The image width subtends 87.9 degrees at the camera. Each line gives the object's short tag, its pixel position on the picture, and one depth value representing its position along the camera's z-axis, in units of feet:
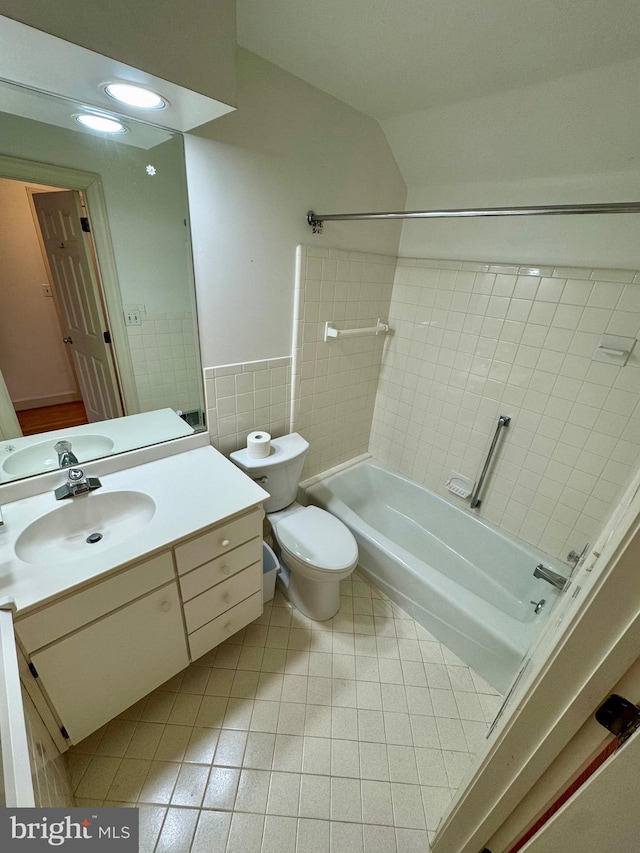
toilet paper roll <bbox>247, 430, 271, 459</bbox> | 5.08
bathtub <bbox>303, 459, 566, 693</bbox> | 4.66
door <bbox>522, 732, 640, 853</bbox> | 1.70
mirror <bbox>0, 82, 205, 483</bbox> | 3.34
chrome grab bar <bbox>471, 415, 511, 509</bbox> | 5.71
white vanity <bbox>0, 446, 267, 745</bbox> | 2.89
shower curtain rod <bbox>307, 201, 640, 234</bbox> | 2.81
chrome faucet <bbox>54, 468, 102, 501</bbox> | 3.73
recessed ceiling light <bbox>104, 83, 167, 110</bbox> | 2.68
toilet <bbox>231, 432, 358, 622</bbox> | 4.91
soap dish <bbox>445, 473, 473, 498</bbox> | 6.48
